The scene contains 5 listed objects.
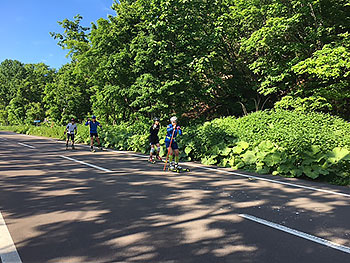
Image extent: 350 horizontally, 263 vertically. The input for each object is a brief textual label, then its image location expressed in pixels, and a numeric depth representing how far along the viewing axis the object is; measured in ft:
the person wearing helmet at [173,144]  30.40
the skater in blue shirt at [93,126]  51.47
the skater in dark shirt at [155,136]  37.55
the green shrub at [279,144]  25.84
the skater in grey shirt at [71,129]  53.98
